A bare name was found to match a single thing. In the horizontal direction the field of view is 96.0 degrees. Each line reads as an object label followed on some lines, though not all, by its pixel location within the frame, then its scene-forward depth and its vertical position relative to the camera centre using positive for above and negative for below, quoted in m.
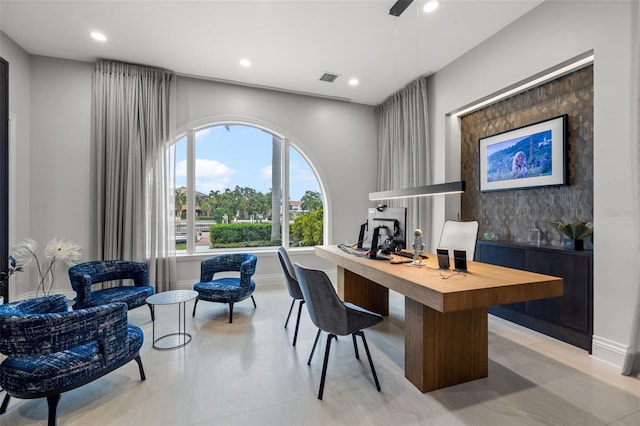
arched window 4.53 +0.37
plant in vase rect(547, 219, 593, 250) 2.59 -0.16
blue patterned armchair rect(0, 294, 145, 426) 1.54 -0.81
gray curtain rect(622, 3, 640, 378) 2.12 -0.82
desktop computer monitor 2.77 -0.13
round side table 2.63 -0.82
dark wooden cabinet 2.50 -0.75
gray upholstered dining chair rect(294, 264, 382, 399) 1.85 -0.66
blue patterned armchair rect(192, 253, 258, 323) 3.21 -0.83
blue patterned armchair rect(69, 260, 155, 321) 2.80 -0.74
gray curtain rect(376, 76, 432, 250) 4.36 +1.06
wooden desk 1.71 -0.72
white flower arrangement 3.06 -0.46
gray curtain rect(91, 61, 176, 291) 3.87 +0.65
